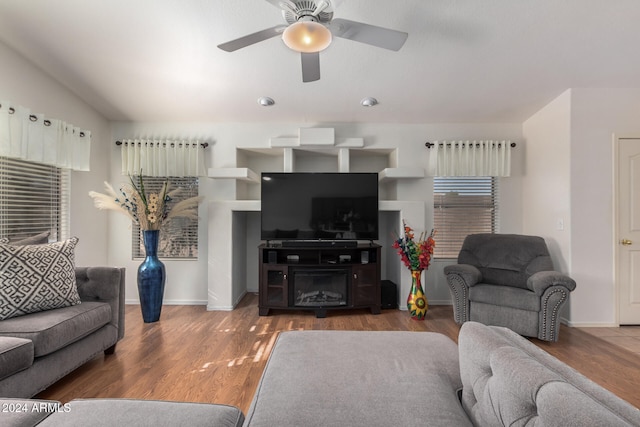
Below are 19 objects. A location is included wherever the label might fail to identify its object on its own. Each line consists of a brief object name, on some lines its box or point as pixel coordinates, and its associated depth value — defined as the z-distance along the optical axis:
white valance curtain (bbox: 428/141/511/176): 3.65
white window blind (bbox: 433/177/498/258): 3.87
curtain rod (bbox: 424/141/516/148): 3.69
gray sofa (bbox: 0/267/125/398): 1.52
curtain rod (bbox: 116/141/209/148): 3.67
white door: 2.98
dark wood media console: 3.34
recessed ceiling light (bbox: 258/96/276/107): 3.13
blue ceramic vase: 3.11
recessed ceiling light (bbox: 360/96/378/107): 3.16
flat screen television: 3.51
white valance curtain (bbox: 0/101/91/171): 2.28
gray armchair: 2.52
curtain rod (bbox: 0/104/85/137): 2.29
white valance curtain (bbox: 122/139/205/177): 3.64
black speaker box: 3.53
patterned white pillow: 1.80
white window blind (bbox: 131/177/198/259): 3.82
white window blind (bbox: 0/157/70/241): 2.47
